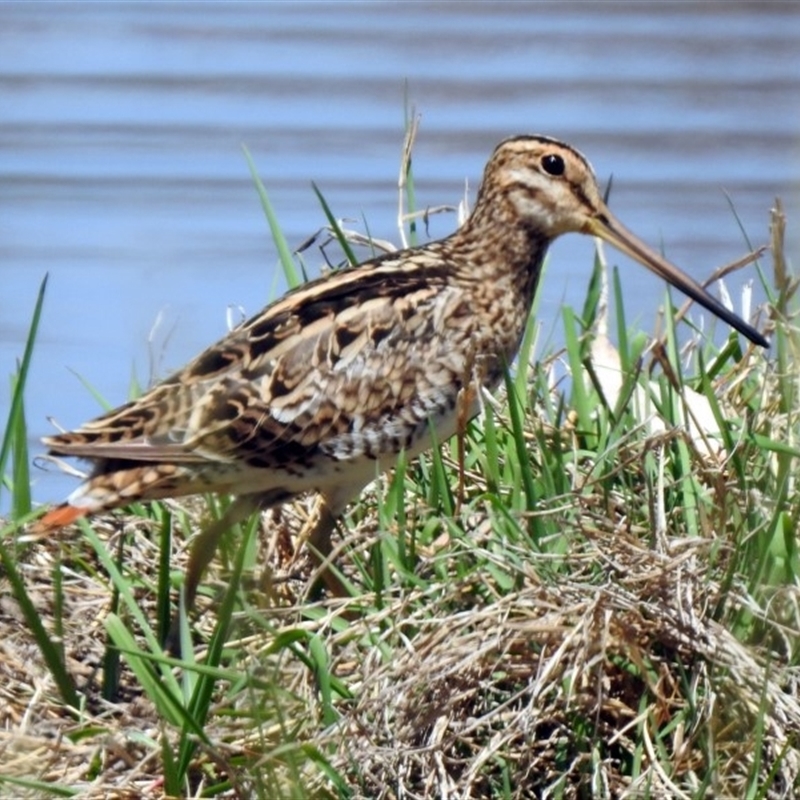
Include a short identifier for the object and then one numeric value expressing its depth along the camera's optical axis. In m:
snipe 8.95
